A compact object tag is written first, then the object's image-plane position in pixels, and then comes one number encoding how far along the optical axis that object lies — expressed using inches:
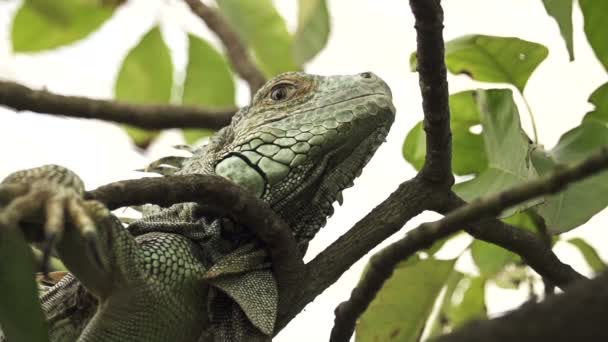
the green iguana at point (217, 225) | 191.3
